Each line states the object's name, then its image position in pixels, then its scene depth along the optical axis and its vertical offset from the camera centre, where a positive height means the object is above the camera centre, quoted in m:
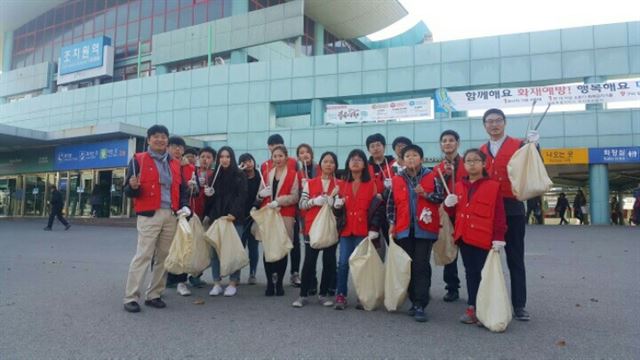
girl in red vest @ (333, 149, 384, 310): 4.64 -0.05
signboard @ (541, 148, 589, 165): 20.28 +2.34
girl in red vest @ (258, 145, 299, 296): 5.18 +0.09
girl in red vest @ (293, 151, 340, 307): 4.77 -0.12
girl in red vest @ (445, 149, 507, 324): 4.04 -0.11
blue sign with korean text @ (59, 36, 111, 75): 31.23 +10.15
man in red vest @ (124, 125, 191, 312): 4.58 -0.08
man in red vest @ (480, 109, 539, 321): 4.26 +0.01
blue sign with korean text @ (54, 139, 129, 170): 20.52 +2.13
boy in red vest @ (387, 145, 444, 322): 4.27 -0.12
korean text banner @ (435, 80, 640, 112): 19.95 +5.16
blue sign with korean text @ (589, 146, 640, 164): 19.62 +2.37
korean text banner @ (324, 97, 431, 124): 22.92 +4.83
